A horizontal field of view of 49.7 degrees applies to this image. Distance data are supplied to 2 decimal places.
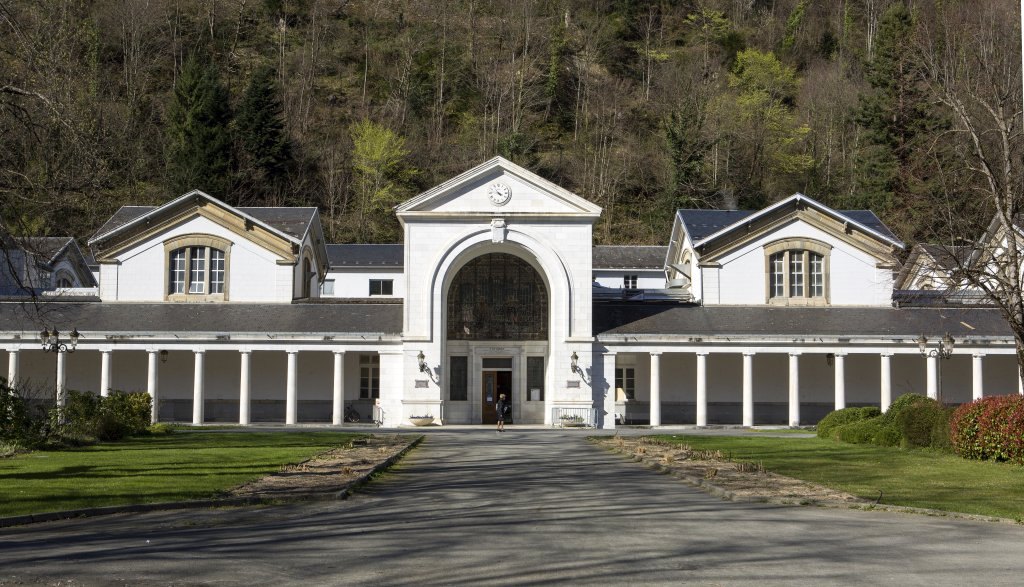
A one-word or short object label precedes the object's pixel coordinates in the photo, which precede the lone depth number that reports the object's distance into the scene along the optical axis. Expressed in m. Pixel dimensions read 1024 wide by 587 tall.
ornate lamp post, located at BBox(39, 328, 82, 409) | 38.78
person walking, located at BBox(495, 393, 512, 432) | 41.80
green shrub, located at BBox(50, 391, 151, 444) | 29.47
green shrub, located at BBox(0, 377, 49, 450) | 25.91
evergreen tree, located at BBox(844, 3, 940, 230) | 68.88
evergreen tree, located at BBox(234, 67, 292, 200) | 75.75
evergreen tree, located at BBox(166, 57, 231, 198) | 70.62
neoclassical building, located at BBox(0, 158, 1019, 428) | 45.72
